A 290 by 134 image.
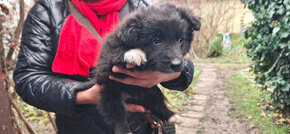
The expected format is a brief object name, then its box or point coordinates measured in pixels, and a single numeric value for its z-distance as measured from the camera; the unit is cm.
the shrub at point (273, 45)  408
